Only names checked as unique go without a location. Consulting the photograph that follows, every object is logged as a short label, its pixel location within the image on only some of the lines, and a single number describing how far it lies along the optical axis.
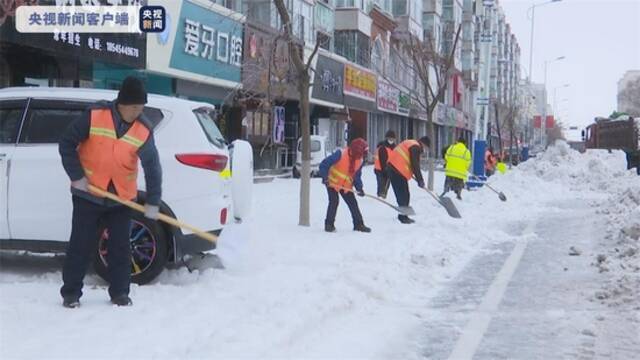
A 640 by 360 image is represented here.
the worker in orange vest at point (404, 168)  12.39
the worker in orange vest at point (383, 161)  13.77
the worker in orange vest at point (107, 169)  5.34
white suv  6.46
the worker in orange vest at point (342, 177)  10.84
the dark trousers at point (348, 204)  10.92
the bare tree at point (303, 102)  11.04
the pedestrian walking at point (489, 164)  26.31
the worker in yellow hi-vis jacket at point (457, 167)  17.34
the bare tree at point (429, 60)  20.58
